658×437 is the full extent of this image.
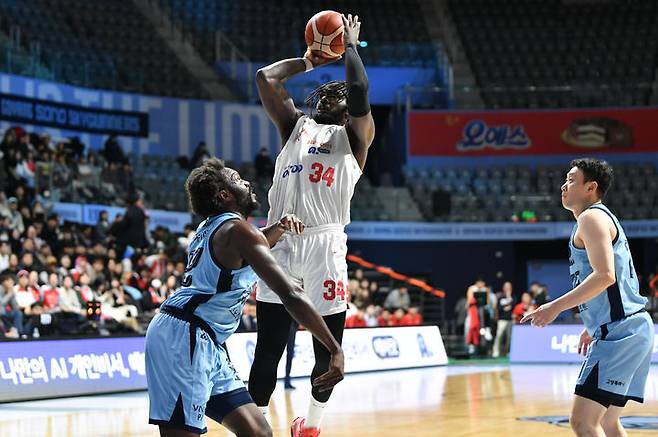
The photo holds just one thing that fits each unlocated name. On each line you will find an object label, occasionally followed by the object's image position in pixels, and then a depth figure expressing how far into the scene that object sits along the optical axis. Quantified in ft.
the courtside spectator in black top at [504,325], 73.67
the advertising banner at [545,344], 64.13
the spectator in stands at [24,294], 49.75
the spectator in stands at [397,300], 77.77
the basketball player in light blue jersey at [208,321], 16.17
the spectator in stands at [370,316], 69.56
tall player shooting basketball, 21.77
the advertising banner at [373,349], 49.42
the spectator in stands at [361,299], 72.13
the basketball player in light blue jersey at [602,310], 18.57
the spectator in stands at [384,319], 70.90
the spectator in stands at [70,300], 51.01
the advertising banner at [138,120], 76.95
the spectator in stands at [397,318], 71.20
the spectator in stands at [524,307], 73.51
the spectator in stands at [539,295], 72.29
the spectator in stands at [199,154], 83.15
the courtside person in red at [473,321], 74.79
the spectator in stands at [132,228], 63.82
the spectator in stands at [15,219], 59.21
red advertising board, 99.04
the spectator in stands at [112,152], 76.23
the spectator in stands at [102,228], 65.82
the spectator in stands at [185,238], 66.85
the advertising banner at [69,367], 40.81
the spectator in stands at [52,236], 60.90
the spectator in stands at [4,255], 52.75
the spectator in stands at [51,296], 50.61
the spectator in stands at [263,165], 87.15
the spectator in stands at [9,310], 48.29
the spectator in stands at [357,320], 64.28
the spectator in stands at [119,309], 52.34
